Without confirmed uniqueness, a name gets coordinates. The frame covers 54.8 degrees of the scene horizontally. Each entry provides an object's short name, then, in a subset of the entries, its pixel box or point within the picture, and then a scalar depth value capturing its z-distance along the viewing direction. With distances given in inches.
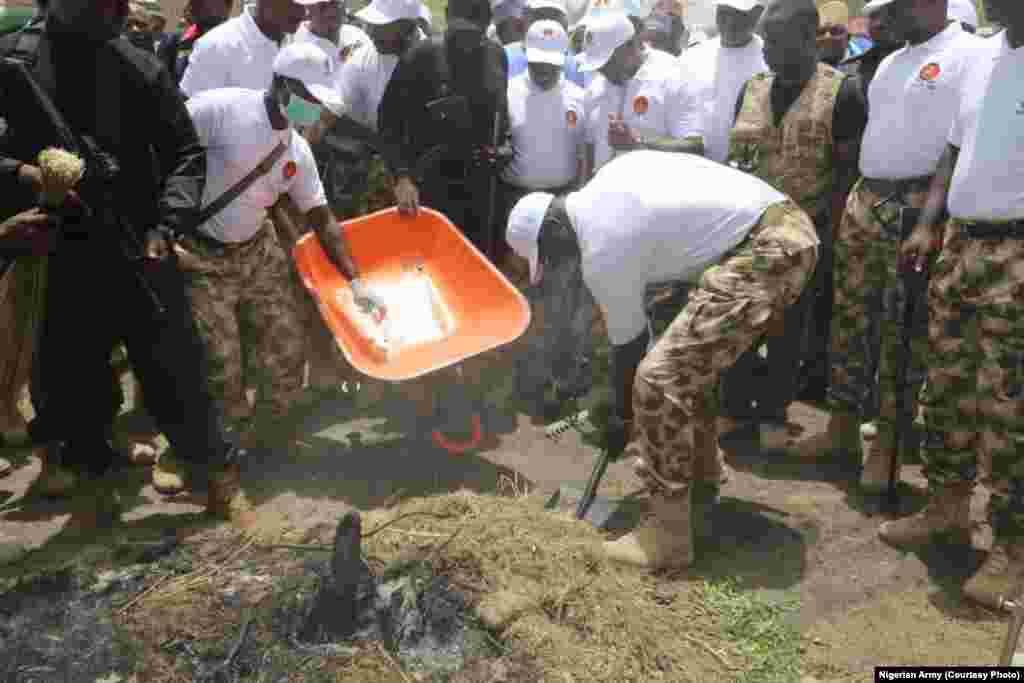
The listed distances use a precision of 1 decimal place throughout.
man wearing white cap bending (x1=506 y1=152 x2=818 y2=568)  154.6
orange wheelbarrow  198.5
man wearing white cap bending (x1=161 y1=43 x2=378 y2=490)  182.1
